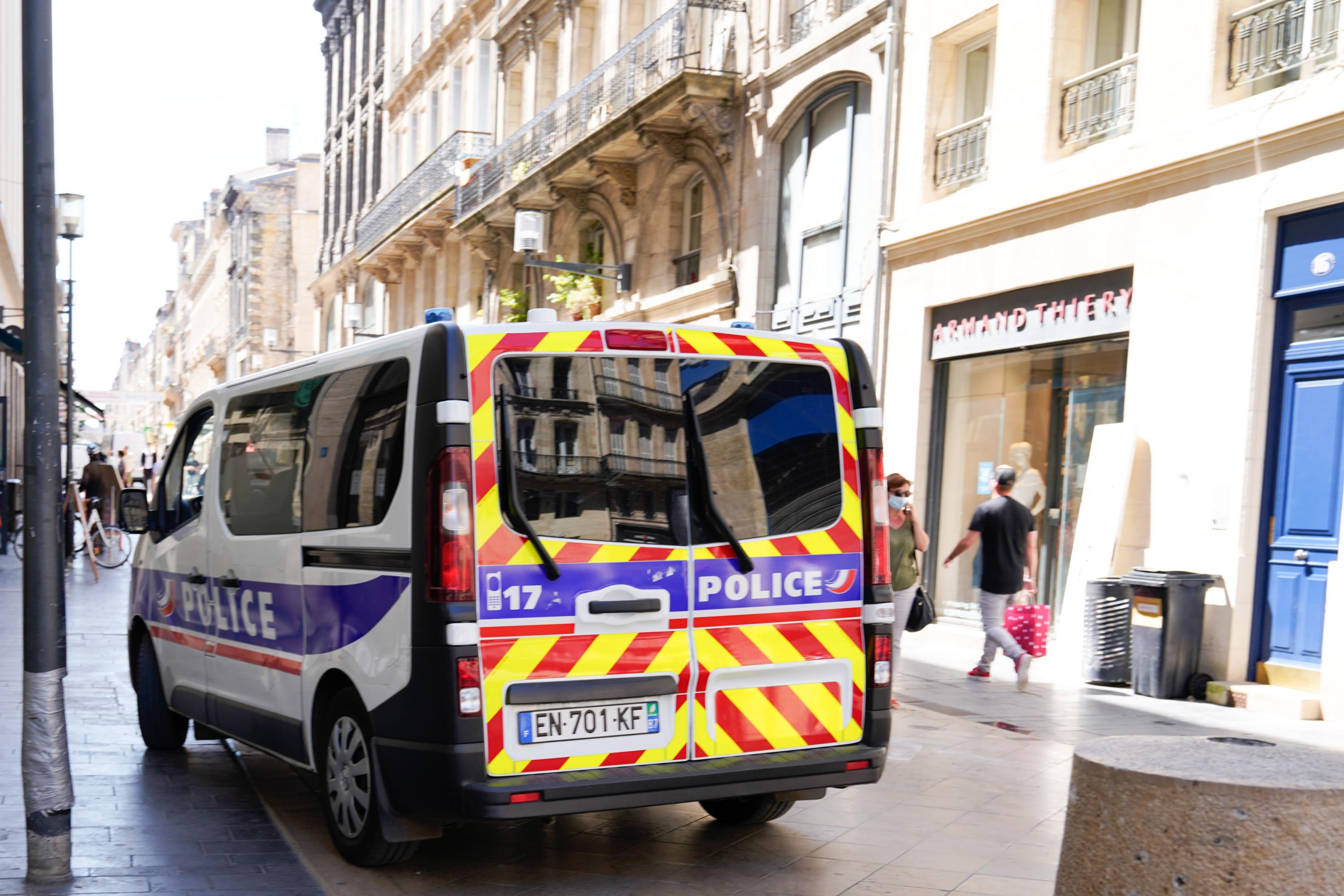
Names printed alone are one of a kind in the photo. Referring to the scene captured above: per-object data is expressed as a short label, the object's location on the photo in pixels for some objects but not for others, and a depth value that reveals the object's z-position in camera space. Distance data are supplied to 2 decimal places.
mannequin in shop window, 13.69
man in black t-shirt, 11.31
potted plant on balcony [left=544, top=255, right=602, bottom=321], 23.16
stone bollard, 3.09
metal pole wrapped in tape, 5.15
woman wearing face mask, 10.20
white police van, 4.91
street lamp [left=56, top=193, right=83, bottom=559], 21.08
